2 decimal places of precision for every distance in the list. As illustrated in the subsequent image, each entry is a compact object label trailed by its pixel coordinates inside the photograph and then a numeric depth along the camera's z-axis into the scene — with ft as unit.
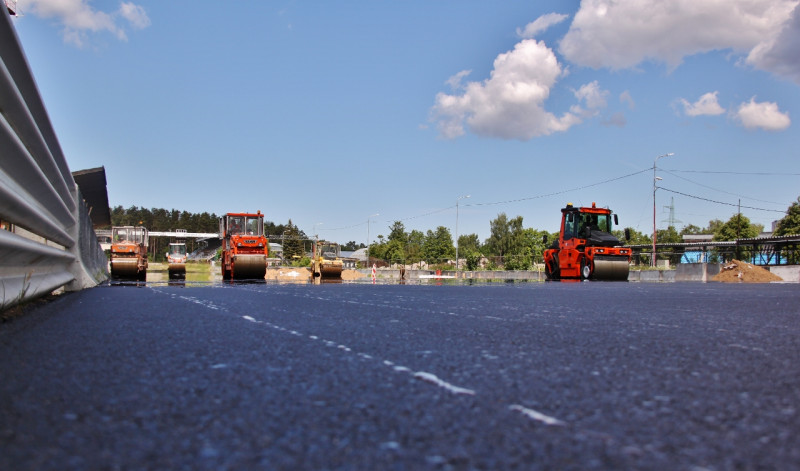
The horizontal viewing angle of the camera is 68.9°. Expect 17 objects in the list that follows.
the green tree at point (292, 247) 447.26
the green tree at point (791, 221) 233.14
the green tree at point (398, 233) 420.77
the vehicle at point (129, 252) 76.69
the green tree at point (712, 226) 477.98
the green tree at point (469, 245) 632.79
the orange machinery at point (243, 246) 75.31
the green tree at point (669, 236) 438.24
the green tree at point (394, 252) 388.98
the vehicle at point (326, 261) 100.01
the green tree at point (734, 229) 319.35
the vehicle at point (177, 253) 186.74
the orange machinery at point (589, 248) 69.21
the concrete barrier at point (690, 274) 102.06
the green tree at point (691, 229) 545.44
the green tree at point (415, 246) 410.62
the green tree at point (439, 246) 394.52
